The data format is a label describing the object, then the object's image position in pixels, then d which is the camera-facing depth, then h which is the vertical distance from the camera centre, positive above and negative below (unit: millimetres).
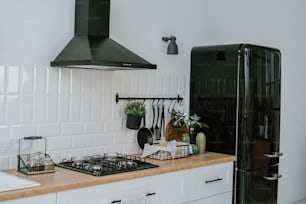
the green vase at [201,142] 3580 -336
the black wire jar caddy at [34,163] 2510 -394
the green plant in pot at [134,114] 3271 -98
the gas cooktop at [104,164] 2597 -427
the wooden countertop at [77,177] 2101 -454
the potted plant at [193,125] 3654 -197
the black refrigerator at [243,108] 3480 -33
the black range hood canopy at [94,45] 2658 +378
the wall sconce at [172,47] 3629 +485
